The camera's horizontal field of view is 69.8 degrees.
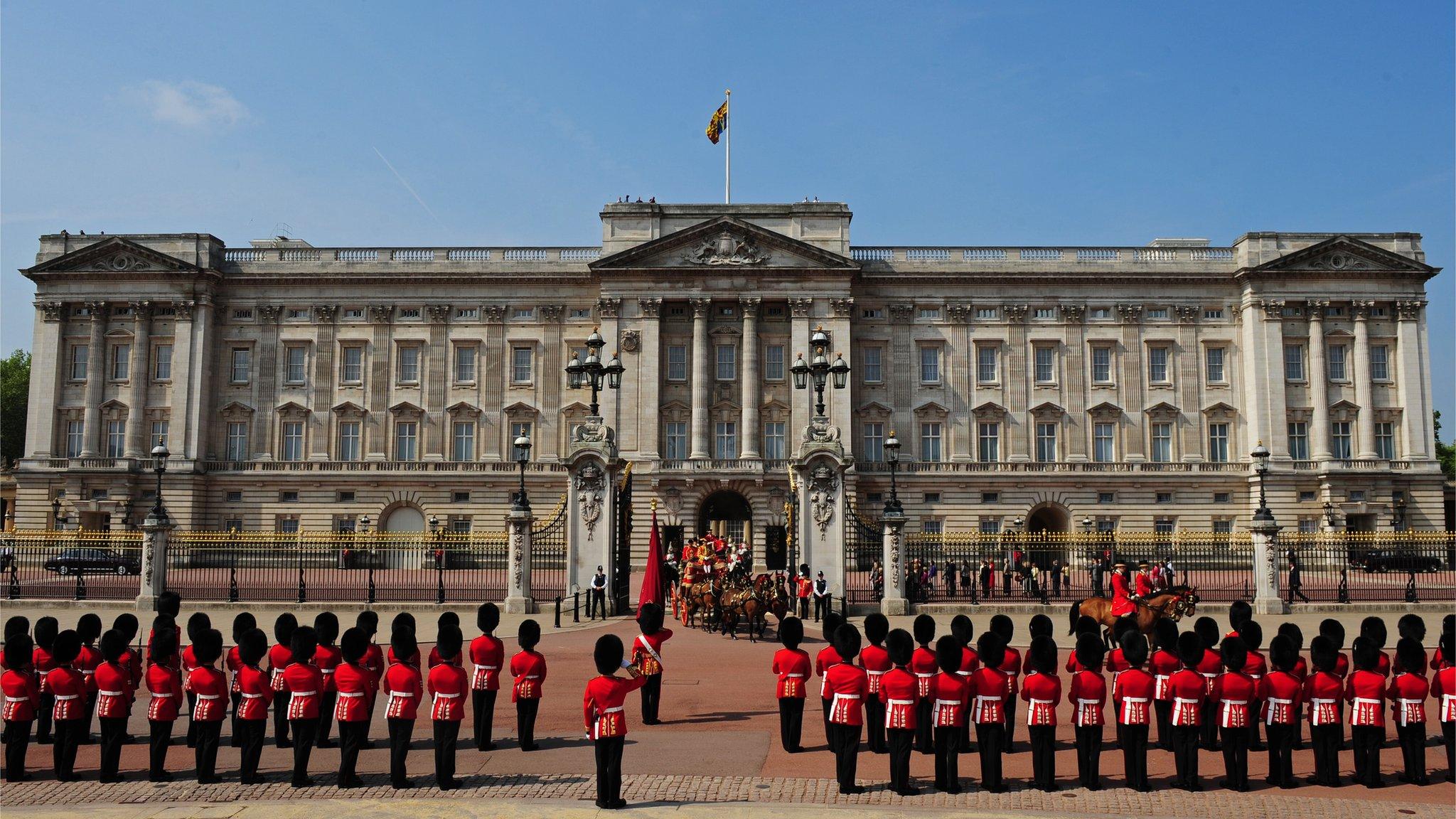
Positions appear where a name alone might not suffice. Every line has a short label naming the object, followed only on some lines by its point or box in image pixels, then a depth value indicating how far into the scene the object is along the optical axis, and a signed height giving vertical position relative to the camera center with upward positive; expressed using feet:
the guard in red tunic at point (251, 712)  31.99 -7.03
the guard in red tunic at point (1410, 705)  32.35 -6.87
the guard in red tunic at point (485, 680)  36.83 -6.98
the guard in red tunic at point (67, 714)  32.96 -7.32
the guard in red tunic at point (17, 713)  32.68 -7.23
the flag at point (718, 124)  169.48 +58.29
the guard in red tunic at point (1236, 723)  32.12 -7.36
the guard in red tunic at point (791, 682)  35.94 -6.85
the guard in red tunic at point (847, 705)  31.37 -6.79
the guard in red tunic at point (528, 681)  36.35 -6.92
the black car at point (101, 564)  111.45 -9.10
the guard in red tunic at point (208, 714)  32.12 -7.12
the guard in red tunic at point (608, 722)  29.09 -6.73
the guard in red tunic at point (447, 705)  31.68 -6.87
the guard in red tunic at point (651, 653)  39.14 -6.43
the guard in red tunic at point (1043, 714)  31.86 -7.02
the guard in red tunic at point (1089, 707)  31.78 -6.79
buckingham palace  162.40 +17.28
